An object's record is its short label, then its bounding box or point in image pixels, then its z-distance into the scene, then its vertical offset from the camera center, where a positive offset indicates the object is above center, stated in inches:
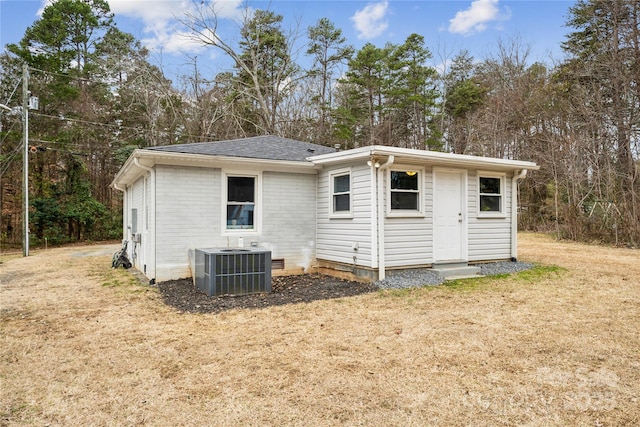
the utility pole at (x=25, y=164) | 532.4 +68.0
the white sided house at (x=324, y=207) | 293.1 +6.2
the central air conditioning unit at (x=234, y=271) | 250.2 -36.1
